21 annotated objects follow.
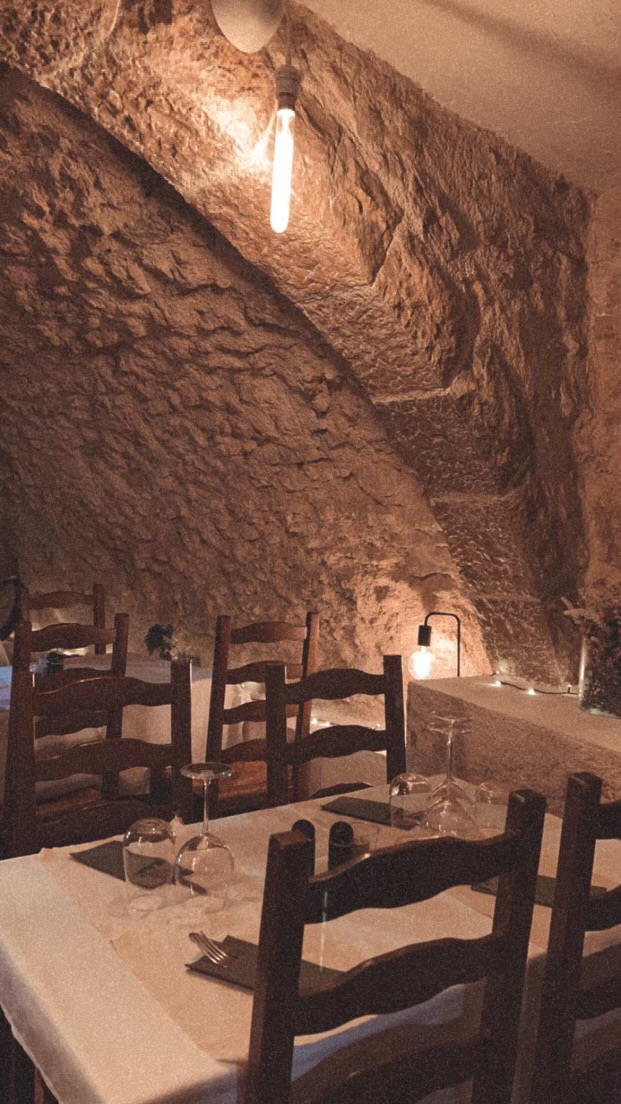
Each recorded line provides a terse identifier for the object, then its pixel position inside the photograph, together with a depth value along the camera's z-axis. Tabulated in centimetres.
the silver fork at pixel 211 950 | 124
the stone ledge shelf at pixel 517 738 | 232
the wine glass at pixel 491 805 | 179
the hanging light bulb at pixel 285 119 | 204
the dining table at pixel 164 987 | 102
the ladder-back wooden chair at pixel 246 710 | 279
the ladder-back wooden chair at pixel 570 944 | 123
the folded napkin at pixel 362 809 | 189
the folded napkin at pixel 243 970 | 119
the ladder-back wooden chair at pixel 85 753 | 190
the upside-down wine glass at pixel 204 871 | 146
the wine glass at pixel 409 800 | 181
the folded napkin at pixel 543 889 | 150
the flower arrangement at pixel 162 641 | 442
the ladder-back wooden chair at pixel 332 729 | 218
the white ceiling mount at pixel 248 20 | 199
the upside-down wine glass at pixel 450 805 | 171
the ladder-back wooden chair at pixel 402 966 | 95
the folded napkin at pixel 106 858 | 157
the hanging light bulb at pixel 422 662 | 346
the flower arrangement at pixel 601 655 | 241
